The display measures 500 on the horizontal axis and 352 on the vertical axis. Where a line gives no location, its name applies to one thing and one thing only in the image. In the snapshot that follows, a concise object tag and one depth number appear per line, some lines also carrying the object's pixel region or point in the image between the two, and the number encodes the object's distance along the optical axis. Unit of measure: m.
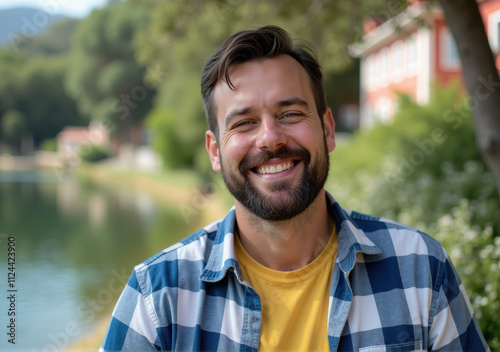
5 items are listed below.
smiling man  1.49
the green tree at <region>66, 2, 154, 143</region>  27.22
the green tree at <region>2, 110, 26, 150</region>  21.70
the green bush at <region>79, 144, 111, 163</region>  28.27
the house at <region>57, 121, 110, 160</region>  23.17
